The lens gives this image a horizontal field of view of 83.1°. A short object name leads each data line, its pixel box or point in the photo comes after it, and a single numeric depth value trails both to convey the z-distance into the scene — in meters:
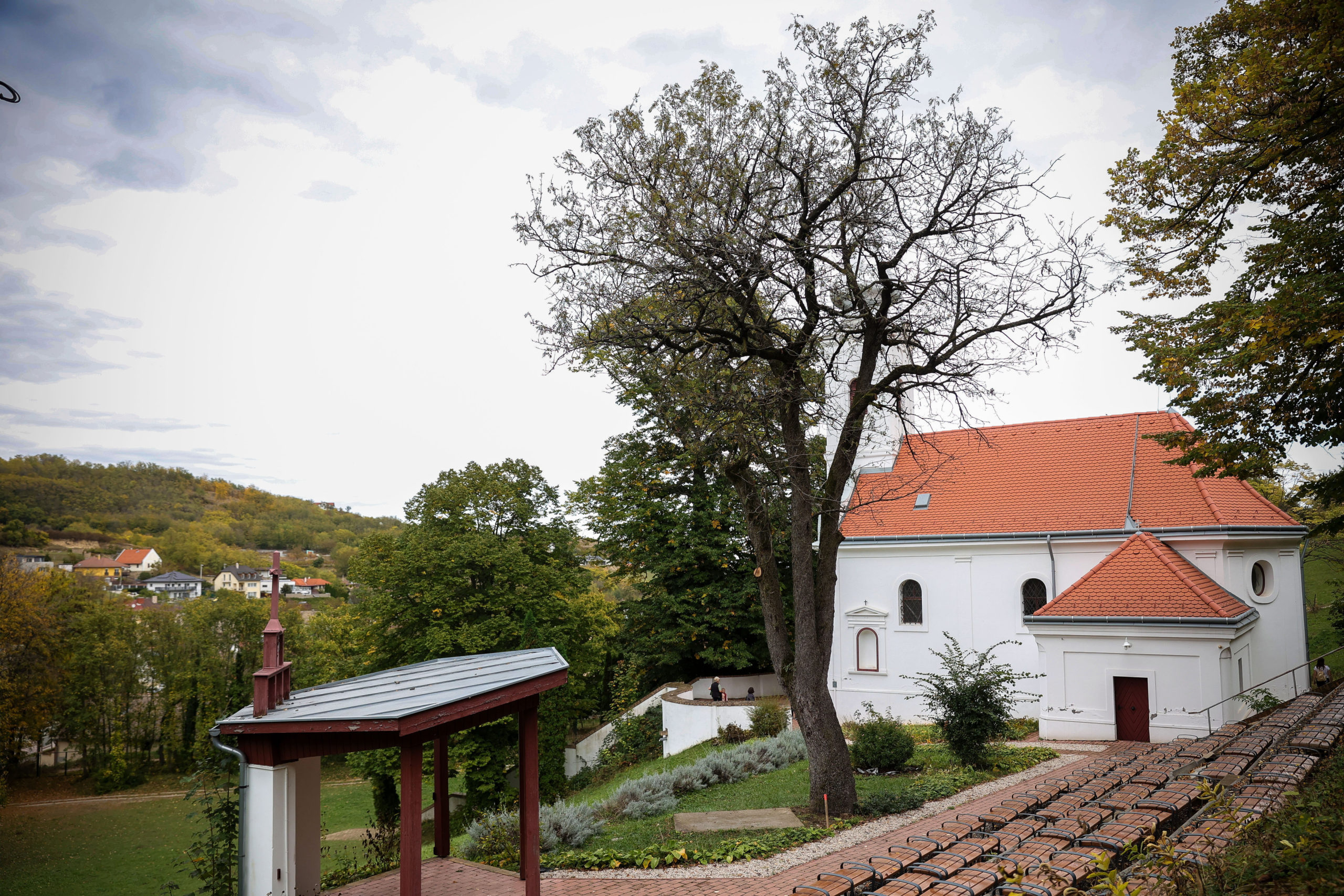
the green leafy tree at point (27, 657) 29.30
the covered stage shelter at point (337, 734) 7.11
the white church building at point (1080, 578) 19.30
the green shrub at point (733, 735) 23.58
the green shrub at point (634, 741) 27.31
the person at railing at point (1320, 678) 22.05
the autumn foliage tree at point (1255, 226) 9.88
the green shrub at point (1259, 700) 19.36
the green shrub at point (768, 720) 23.38
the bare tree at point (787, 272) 12.00
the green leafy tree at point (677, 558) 30.05
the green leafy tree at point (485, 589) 24.58
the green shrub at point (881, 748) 15.81
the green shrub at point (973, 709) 15.50
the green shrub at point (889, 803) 12.39
